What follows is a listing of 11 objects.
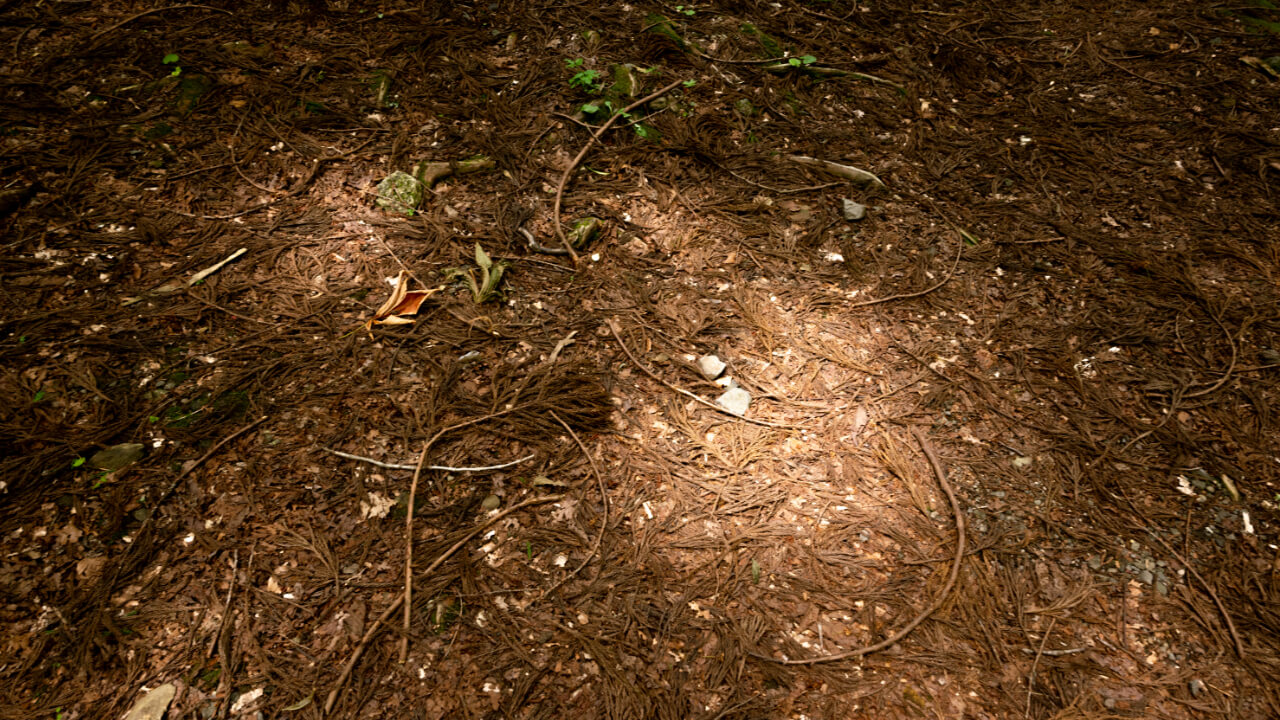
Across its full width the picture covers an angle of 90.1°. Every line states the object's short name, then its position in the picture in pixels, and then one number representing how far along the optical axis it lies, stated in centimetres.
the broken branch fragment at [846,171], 277
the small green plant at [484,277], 232
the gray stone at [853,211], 265
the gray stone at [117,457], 187
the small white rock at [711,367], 219
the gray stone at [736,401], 213
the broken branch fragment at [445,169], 261
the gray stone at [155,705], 152
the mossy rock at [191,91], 271
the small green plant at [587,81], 296
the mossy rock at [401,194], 255
